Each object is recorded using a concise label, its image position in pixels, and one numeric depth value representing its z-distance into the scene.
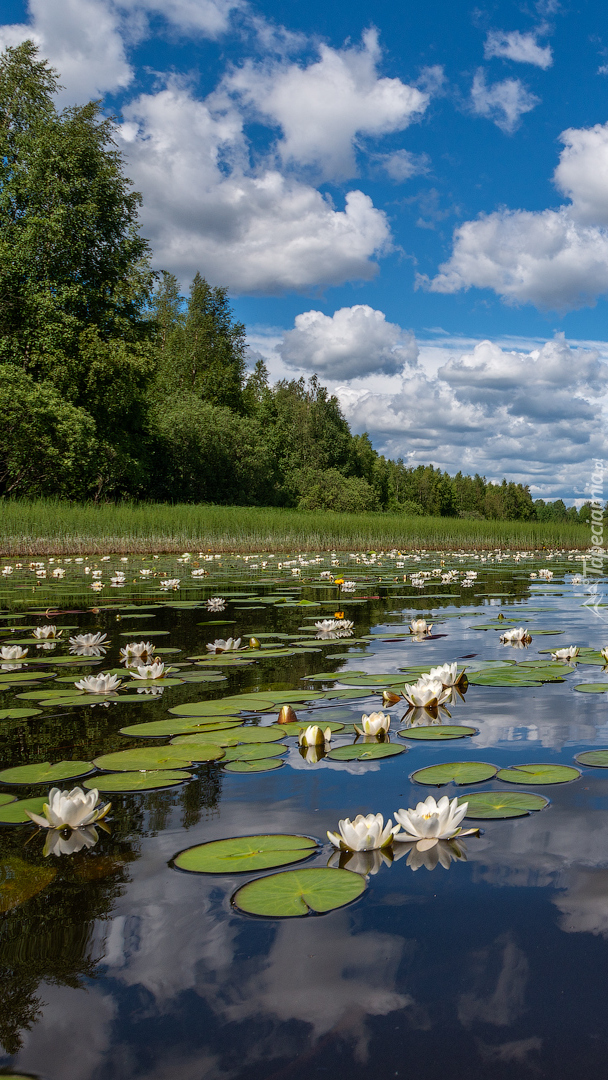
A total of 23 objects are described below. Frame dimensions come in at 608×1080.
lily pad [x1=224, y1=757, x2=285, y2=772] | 2.12
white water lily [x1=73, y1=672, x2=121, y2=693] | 3.13
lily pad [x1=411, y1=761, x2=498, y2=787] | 1.94
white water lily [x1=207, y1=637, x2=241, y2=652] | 4.19
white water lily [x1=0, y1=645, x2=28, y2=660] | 3.88
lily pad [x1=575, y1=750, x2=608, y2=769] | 2.06
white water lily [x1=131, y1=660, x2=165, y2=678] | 3.39
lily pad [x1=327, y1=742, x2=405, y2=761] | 2.20
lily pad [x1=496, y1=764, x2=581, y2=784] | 1.91
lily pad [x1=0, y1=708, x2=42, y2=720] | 2.81
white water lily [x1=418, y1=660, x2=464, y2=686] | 3.09
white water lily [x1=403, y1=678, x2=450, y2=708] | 2.82
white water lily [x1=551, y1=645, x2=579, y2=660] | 3.83
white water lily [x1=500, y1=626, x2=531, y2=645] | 4.45
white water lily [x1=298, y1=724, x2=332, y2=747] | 2.31
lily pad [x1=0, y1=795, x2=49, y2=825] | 1.70
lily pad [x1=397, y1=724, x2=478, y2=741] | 2.46
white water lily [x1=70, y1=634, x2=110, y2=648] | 4.30
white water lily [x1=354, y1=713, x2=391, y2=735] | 2.44
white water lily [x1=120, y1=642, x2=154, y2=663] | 3.87
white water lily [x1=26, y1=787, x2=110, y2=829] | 1.61
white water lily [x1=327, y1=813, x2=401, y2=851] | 1.47
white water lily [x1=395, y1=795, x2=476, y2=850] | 1.52
